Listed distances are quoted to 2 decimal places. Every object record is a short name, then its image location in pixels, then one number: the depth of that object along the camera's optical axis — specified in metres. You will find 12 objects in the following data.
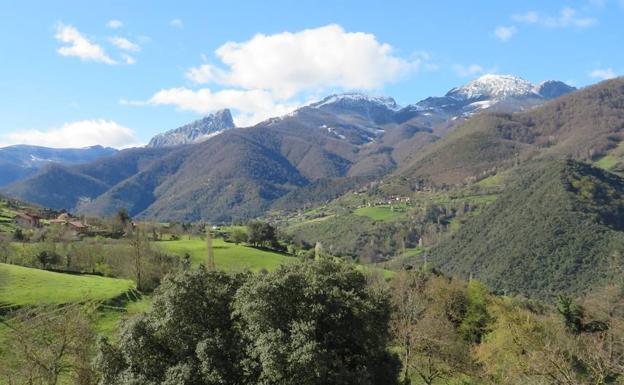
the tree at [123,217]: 130.12
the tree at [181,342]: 28.77
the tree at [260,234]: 136.88
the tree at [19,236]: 102.38
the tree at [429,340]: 51.44
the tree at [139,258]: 71.36
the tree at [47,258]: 78.75
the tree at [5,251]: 78.88
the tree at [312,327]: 27.72
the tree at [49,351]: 32.94
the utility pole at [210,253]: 99.97
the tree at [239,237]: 138.40
